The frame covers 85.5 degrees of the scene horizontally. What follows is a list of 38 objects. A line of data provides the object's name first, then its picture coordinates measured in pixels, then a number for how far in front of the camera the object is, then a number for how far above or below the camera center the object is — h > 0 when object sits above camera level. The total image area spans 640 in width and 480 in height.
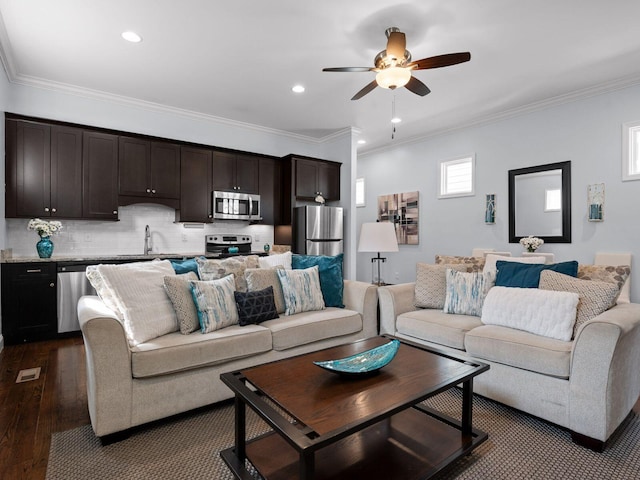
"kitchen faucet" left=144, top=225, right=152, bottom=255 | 4.64 -0.07
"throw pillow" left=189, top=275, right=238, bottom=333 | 2.33 -0.47
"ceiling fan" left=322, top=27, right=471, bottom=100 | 2.67 +1.36
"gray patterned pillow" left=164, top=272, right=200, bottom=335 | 2.29 -0.45
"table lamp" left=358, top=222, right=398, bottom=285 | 3.51 -0.03
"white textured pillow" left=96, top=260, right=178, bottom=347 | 2.12 -0.42
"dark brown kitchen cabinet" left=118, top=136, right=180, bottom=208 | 4.34 +0.83
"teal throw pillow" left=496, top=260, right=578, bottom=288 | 2.54 -0.28
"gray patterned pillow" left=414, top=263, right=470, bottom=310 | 3.00 -0.44
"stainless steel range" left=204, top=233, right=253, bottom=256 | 5.06 -0.13
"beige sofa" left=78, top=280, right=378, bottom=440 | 1.81 -0.76
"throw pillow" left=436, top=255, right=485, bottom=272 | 3.13 -0.24
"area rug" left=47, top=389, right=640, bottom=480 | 1.63 -1.12
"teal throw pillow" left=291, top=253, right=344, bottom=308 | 3.11 -0.37
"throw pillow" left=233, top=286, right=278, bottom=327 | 2.50 -0.52
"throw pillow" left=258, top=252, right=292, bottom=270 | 3.16 -0.24
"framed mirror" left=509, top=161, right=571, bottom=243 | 4.42 +0.45
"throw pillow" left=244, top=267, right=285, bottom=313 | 2.75 -0.37
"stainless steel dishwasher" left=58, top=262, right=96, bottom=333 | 3.72 -0.60
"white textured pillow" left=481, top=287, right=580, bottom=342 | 2.13 -0.49
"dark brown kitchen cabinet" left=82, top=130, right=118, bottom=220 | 4.12 +0.73
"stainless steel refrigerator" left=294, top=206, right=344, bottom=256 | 5.30 +0.09
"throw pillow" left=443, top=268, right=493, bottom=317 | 2.75 -0.46
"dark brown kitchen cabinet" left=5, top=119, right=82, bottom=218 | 3.75 +0.73
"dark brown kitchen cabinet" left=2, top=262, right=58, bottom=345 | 3.49 -0.69
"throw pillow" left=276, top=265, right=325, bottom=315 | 2.86 -0.47
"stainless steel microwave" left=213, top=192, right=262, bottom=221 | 5.02 +0.44
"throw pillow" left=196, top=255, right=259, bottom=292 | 2.61 -0.26
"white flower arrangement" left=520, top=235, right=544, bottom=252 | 4.36 -0.09
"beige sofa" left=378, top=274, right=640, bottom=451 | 1.78 -0.76
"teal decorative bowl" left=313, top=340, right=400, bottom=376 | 1.59 -0.62
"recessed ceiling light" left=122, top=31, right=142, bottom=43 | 3.04 +1.77
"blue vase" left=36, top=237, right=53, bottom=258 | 3.79 -0.13
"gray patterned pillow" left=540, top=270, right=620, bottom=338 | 2.15 -0.38
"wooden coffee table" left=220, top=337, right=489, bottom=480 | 1.29 -0.67
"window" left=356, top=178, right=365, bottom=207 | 7.41 +0.93
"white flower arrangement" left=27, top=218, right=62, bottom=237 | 3.74 +0.10
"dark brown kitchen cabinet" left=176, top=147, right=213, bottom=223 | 4.77 +0.70
